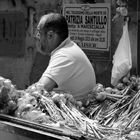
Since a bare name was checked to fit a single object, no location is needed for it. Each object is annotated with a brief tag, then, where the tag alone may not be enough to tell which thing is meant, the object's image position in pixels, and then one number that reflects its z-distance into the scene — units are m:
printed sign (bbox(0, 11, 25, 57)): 10.12
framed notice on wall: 8.21
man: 4.53
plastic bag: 6.39
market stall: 3.15
